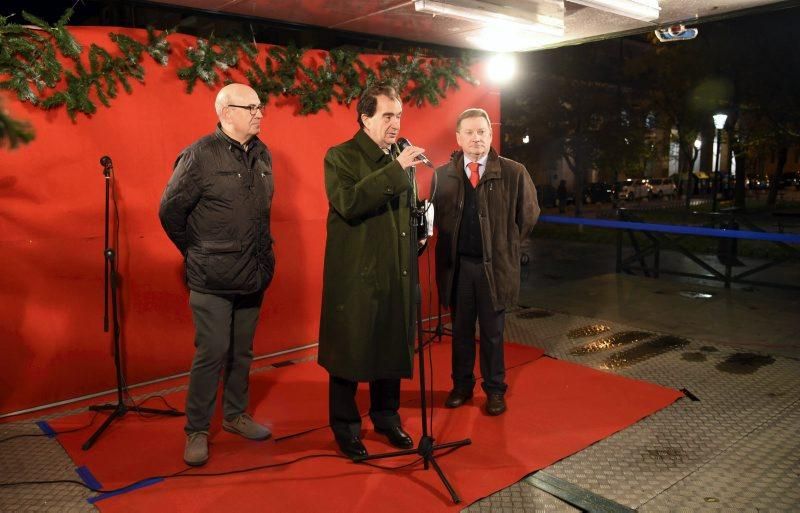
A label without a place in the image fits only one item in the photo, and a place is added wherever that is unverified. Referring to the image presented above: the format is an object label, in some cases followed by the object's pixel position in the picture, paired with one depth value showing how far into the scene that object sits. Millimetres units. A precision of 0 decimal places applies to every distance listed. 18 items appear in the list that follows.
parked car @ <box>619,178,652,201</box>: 34638
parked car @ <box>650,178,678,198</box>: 37094
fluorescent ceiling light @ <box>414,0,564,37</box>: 4551
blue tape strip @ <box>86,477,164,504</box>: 3118
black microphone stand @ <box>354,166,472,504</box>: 3096
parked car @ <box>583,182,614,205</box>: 32594
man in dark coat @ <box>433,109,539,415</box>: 4023
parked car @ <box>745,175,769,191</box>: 42469
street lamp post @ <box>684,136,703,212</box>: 34000
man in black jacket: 3439
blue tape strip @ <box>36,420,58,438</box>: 3945
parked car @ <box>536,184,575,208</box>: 29370
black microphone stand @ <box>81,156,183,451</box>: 3830
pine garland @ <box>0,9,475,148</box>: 4027
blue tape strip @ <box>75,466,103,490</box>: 3258
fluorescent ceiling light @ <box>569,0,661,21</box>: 4492
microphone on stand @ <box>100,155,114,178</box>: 3826
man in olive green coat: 3238
